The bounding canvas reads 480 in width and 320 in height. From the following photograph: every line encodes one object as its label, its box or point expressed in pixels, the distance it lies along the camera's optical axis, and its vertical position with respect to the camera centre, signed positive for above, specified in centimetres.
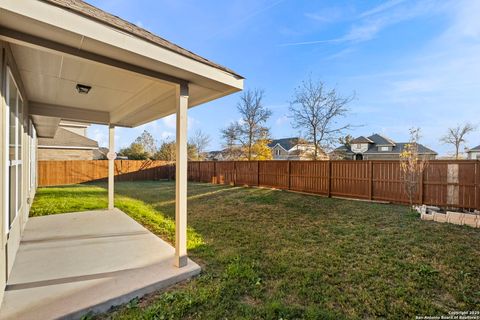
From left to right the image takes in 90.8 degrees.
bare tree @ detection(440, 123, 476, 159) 2657 +297
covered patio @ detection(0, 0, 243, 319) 215 +81
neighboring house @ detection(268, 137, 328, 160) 1901 +114
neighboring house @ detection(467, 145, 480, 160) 2712 +96
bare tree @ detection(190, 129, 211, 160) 3464 +291
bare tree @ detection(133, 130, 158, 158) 3259 +259
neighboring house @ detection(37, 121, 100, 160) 1614 +93
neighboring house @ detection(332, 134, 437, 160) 3067 +179
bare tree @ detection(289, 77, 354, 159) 1695 +357
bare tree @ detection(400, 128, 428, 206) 727 -25
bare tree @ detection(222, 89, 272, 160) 2188 +380
